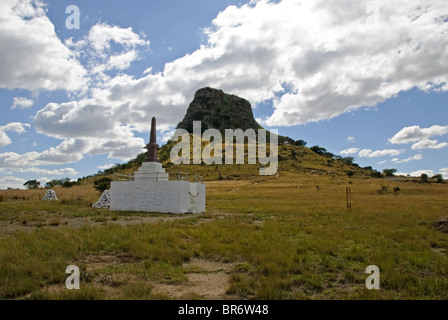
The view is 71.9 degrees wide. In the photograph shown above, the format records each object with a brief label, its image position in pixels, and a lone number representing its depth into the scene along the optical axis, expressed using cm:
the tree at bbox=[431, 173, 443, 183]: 7119
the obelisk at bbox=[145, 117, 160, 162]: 2455
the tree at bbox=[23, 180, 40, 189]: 6646
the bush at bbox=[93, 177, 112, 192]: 3438
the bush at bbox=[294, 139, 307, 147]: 15418
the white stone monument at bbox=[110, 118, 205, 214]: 2238
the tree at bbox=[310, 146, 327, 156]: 13726
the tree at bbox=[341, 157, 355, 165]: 13058
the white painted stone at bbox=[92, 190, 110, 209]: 2525
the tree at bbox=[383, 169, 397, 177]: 9578
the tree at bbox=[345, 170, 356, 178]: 8269
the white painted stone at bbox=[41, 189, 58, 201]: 2967
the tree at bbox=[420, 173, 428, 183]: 7042
